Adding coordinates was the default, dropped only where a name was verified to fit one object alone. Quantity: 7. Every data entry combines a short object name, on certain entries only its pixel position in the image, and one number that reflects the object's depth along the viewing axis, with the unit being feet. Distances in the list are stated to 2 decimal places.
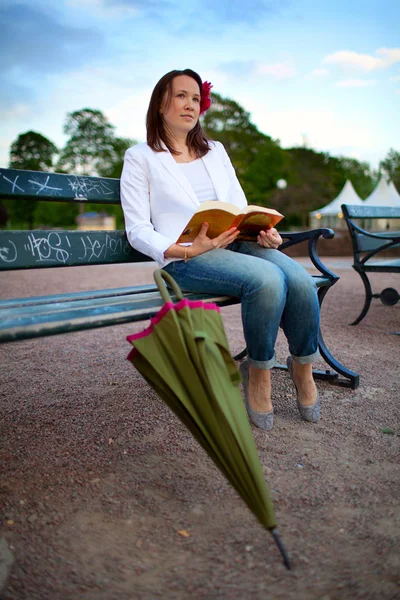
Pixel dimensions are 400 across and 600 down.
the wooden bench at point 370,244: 16.44
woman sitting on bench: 8.14
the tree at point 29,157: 179.32
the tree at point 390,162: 183.52
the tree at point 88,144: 165.48
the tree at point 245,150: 132.36
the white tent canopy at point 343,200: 89.42
